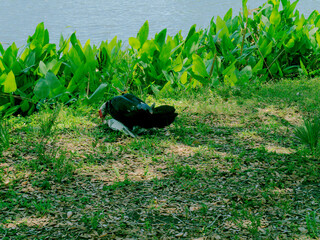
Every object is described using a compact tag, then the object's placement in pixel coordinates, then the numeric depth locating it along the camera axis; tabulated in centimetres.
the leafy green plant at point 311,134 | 605
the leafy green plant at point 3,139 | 639
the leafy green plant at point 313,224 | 433
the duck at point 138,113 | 703
